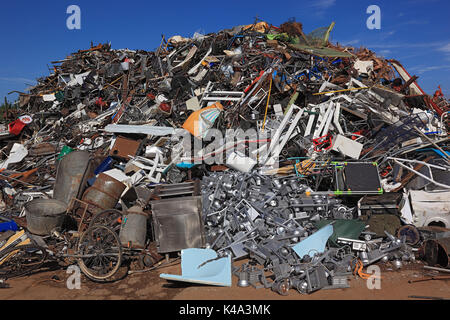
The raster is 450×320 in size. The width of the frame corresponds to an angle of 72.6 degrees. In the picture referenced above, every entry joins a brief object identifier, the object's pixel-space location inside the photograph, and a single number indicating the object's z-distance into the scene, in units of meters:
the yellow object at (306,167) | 7.31
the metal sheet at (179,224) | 6.03
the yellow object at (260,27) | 12.67
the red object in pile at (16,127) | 11.97
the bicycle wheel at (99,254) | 5.24
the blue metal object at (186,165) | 7.90
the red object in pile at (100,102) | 12.00
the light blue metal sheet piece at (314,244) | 5.48
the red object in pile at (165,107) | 9.97
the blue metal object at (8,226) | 7.43
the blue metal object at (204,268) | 4.91
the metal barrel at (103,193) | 7.20
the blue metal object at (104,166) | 8.33
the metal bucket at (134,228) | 6.01
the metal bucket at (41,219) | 6.22
